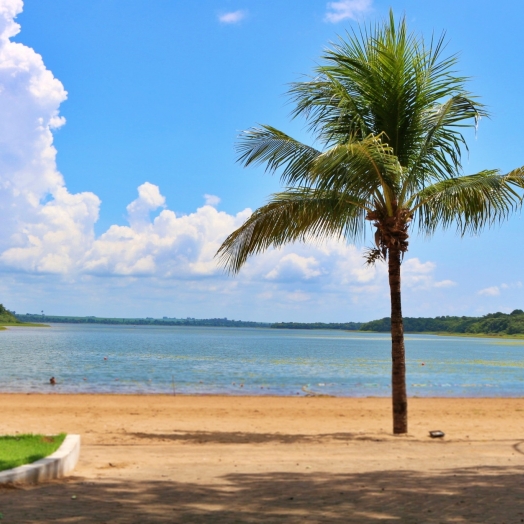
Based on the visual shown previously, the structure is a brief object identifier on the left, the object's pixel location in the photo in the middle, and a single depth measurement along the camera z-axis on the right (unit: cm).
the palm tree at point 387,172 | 1255
